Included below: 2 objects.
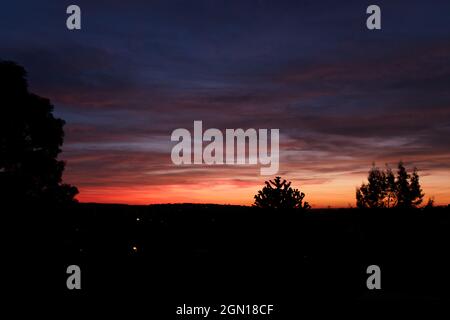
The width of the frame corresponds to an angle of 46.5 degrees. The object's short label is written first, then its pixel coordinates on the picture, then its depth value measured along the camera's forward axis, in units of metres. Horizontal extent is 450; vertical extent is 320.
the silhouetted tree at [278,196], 37.91
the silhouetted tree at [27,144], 20.05
